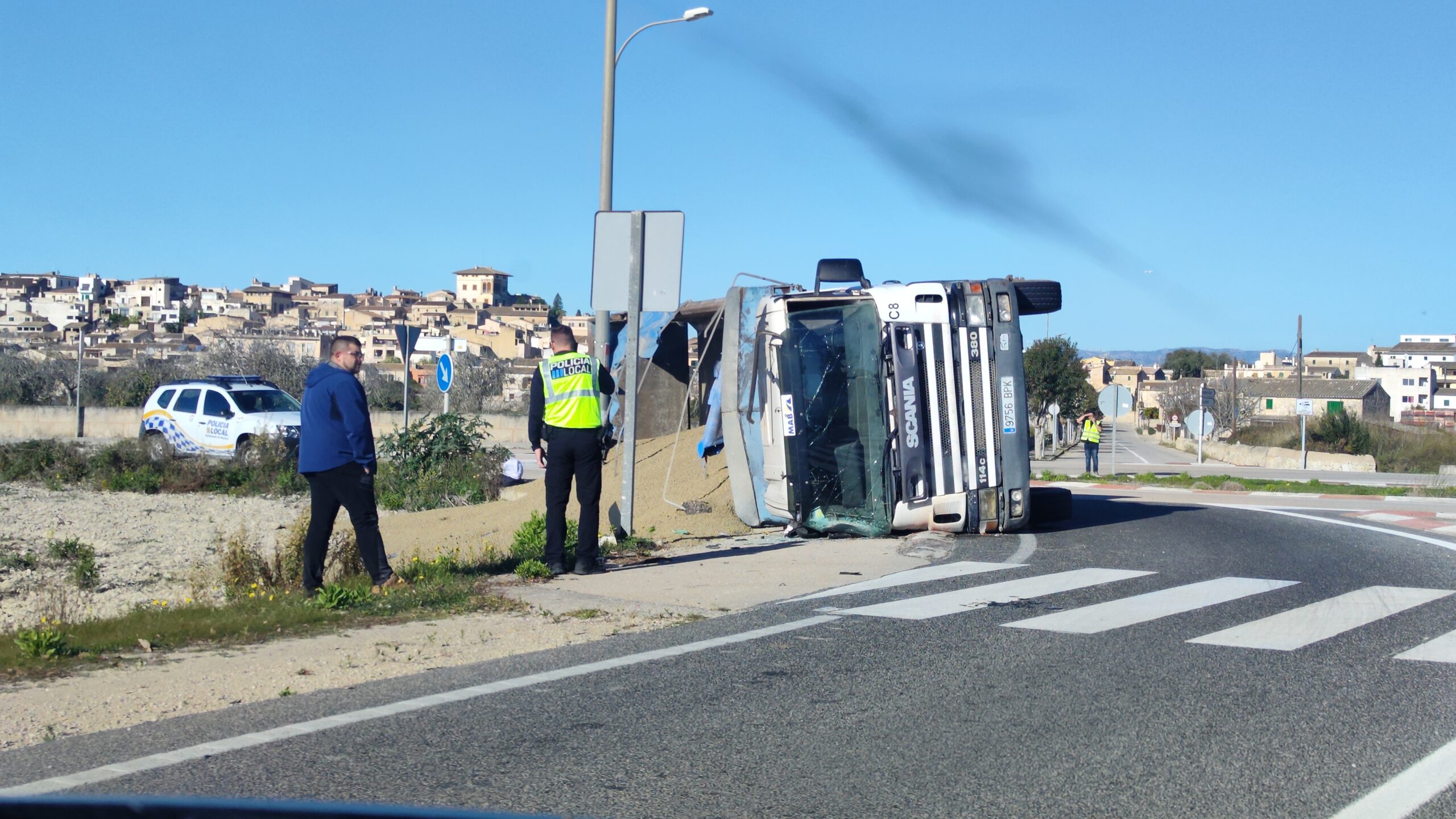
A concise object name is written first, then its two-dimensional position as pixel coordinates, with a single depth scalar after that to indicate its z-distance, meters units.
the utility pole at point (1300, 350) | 70.06
